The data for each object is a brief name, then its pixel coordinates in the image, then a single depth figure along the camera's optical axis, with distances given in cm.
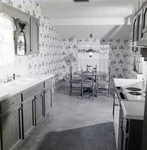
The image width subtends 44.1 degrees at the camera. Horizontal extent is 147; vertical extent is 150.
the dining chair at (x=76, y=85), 564
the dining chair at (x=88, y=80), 531
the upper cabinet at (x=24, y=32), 295
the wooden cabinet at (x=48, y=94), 349
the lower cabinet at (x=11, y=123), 206
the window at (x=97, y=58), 662
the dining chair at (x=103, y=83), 556
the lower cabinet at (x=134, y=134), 155
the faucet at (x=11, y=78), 301
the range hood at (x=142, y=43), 130
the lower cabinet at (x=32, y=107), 260
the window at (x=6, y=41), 290
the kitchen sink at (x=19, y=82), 274
